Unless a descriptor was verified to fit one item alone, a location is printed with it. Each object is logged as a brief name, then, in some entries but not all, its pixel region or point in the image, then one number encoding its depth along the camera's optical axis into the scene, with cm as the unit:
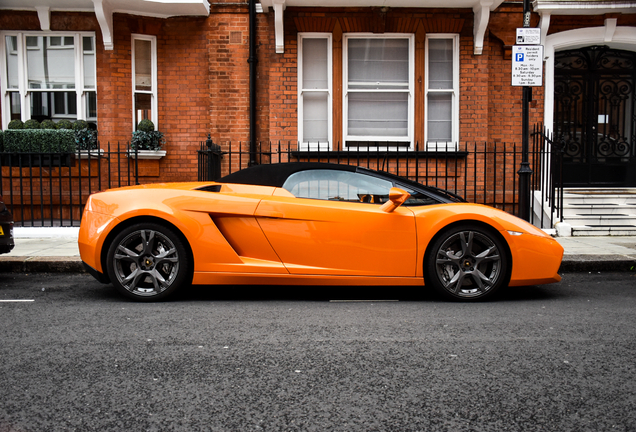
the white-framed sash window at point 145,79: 1167
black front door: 1177
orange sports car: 516
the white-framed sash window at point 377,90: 1149
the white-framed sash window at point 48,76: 1158
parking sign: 805
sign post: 802
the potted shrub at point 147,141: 1132
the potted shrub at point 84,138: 1119
